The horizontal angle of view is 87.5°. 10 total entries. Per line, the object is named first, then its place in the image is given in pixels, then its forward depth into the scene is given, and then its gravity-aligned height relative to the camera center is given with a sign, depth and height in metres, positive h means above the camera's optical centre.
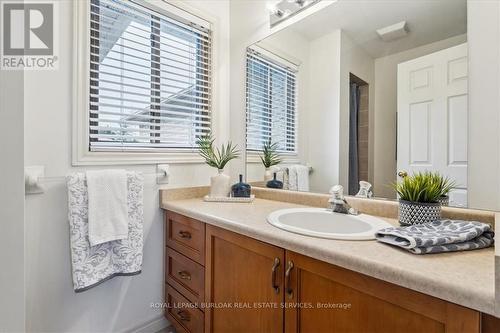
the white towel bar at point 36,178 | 1.14 -0.06
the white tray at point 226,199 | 1.60 -0.21
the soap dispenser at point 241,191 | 1.65 -0.16
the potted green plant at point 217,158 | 1.67 +0.05
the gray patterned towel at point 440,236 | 0.72 -0.21
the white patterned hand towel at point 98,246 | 1.21 -0.40
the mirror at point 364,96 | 1.07 +0.36
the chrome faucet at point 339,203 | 1.22 -0.18
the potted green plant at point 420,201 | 0.93 -0.13
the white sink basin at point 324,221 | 1.06 -0.25
